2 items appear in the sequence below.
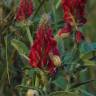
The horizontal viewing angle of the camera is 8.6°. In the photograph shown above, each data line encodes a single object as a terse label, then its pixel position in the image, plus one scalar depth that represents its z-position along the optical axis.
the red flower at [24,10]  0.74
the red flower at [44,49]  0.68
